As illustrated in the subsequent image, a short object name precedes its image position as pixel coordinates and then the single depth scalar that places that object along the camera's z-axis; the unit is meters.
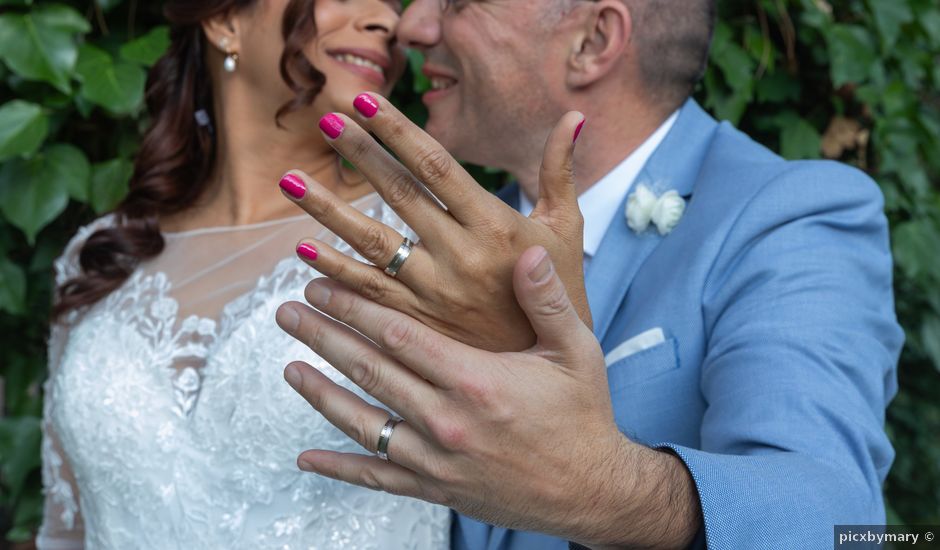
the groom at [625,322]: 1.17
